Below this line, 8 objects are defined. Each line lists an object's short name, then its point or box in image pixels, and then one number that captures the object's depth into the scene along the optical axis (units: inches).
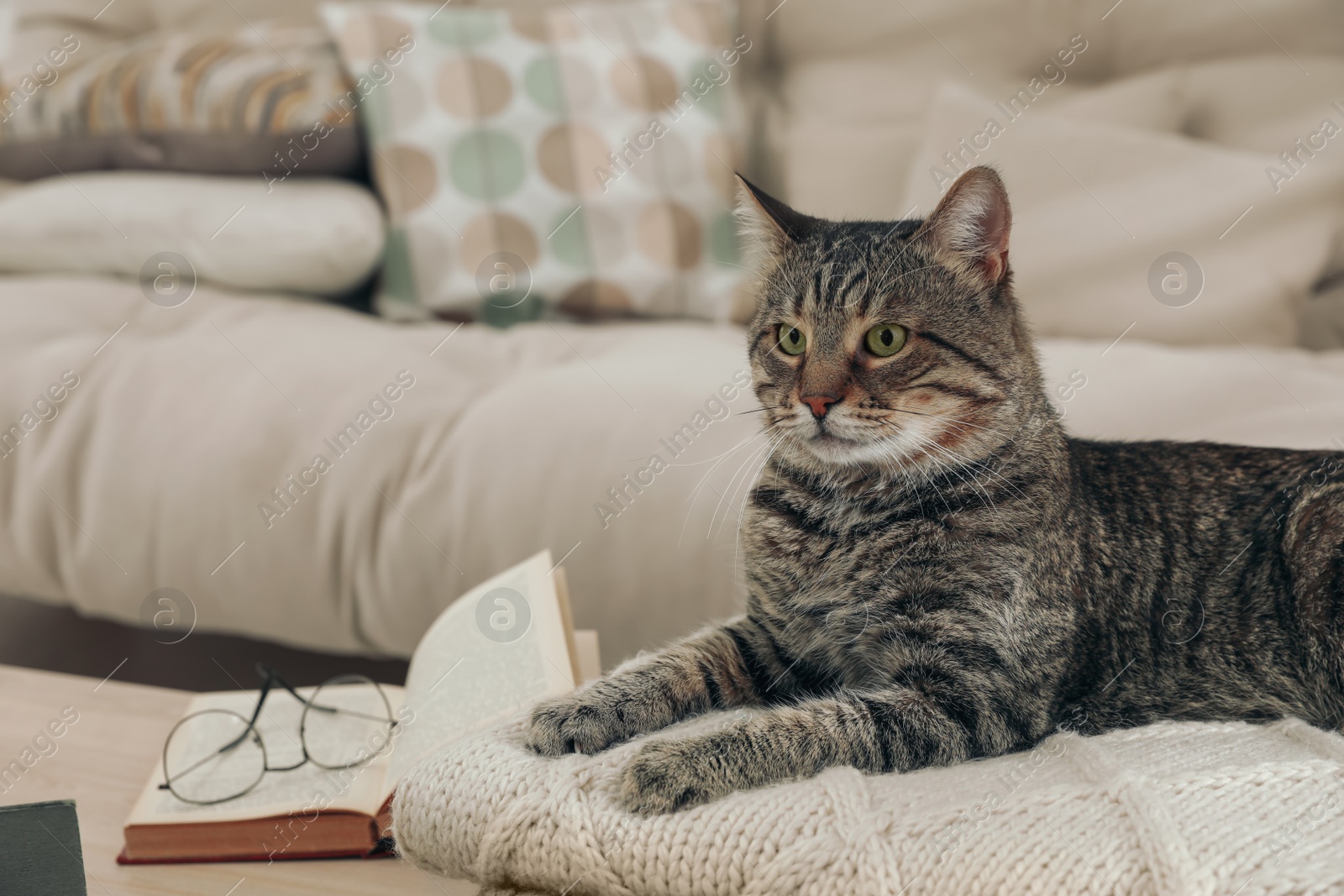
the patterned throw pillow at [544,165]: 63.2
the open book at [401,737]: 30.2
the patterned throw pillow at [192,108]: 62.5
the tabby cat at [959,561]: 26.9
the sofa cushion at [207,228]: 61.7
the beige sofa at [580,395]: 46.3
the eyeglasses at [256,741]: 33.0
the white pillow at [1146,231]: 52.1
